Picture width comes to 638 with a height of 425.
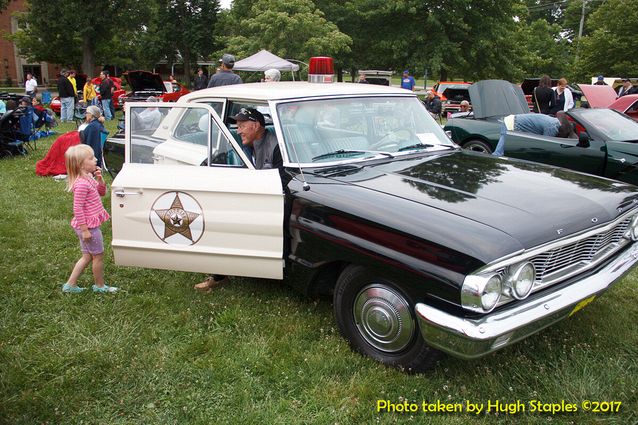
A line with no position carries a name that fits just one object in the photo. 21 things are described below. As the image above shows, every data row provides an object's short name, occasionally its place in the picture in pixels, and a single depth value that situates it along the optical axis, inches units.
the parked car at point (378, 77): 890.7
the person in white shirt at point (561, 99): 411.2
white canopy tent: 683.4
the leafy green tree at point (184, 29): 1726.1
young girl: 165.3
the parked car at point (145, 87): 749.3
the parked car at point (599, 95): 490.9
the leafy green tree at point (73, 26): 1262.3
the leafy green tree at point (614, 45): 1209.8
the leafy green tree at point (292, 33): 874.1
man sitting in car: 163.9
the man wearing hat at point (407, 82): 804.6
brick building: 1817.2
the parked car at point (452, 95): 753.6
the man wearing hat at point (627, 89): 619.6
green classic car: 265.4
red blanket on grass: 354.3
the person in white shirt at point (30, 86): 800.3
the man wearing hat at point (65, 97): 636.7
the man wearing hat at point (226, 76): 347.3
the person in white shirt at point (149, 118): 175.2
